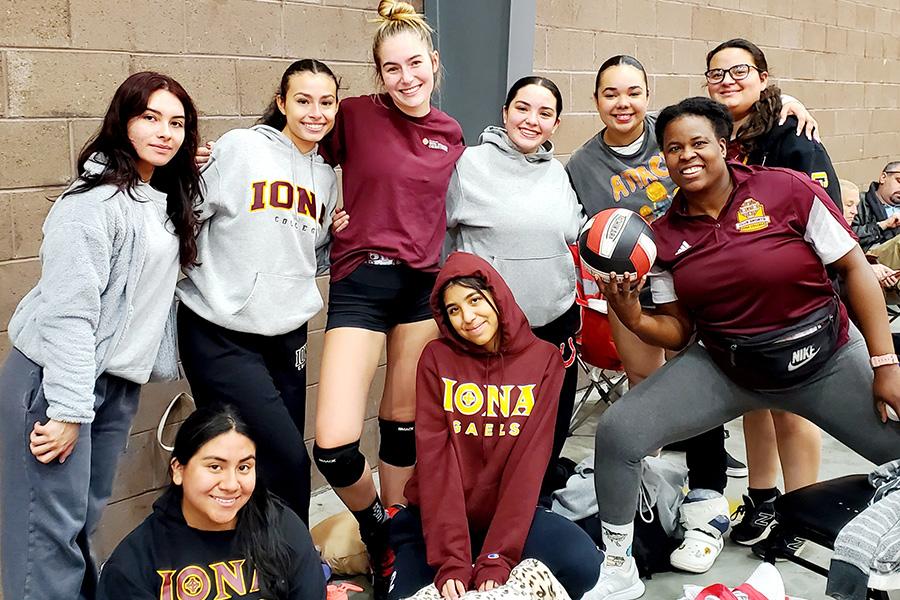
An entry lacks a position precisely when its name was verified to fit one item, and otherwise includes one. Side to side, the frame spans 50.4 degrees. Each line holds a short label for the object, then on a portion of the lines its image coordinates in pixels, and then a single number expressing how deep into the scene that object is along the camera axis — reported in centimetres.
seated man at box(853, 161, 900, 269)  583
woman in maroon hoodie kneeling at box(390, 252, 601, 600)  247
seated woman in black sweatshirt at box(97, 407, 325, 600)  211
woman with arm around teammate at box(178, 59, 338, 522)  245
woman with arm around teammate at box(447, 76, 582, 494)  277
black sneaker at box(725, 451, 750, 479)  377
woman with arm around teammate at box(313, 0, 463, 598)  265
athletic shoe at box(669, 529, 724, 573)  296
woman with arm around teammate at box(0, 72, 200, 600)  206
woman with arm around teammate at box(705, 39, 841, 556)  306
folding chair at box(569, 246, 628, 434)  359
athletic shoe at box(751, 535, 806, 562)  253
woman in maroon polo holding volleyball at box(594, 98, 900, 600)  256
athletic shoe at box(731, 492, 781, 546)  314
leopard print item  228
